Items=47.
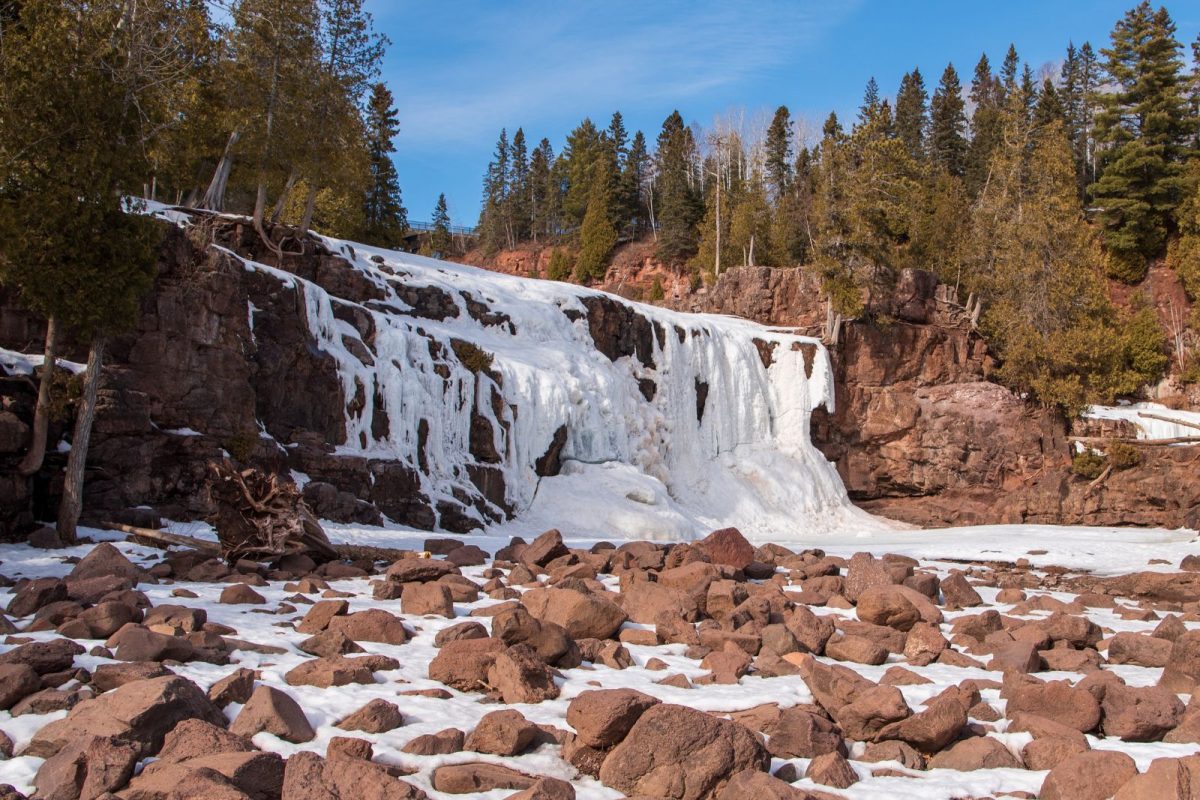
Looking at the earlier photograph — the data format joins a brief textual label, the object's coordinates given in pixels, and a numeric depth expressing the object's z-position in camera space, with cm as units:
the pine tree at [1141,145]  4353
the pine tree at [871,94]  7657
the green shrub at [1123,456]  2980
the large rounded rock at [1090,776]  514
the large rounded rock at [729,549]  1370
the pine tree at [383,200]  4434
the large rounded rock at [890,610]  989
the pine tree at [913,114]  6262
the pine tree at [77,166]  1173
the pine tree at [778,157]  6588
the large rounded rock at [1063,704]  649
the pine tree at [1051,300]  3300
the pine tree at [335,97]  2553
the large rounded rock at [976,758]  579
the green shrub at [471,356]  2198
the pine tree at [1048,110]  5612
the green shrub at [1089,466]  3033
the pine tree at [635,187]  6662
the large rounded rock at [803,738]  580
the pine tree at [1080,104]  5853
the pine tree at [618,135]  7344
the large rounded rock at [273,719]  547
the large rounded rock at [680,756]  519
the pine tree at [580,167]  6981
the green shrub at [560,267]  6481
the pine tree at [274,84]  2434
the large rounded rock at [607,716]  559
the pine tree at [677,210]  6022
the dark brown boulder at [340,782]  463
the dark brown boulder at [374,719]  573
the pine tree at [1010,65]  7450
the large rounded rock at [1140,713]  628
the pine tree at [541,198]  7394
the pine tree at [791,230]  5266
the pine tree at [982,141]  5548
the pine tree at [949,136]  6062
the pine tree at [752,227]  5375
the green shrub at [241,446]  1544
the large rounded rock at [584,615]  852
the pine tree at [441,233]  7669
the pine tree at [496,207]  7462
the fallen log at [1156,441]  2977
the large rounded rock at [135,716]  512
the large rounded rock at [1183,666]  761
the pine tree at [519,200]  7488
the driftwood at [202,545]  1223
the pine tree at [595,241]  6250
